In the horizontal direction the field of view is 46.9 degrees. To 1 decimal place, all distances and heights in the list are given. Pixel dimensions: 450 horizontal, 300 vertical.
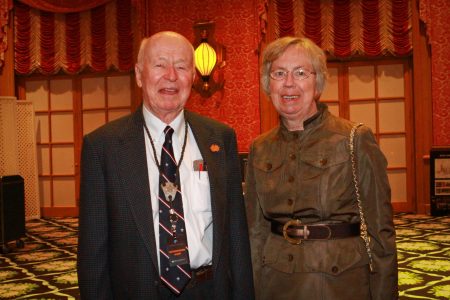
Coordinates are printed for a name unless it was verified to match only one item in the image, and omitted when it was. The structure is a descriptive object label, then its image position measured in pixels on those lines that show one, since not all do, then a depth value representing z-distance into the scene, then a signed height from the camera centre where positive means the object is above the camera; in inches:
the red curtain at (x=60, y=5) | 318.7 +90.0
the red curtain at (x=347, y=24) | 297.1 +70.9
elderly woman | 70.4 -7.7
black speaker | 220.8 -25.4
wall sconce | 304.5 +51.5
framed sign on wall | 291.6 -21.1
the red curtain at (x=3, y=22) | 319.3 +80.3
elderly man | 64.0 -6.6
